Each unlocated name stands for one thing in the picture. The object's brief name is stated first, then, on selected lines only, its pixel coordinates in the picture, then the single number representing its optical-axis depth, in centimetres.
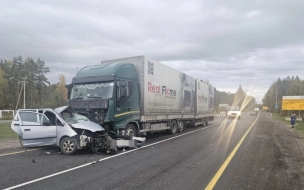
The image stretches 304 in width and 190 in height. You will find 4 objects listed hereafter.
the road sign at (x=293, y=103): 4412
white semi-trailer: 1092
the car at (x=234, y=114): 4084
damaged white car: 925
